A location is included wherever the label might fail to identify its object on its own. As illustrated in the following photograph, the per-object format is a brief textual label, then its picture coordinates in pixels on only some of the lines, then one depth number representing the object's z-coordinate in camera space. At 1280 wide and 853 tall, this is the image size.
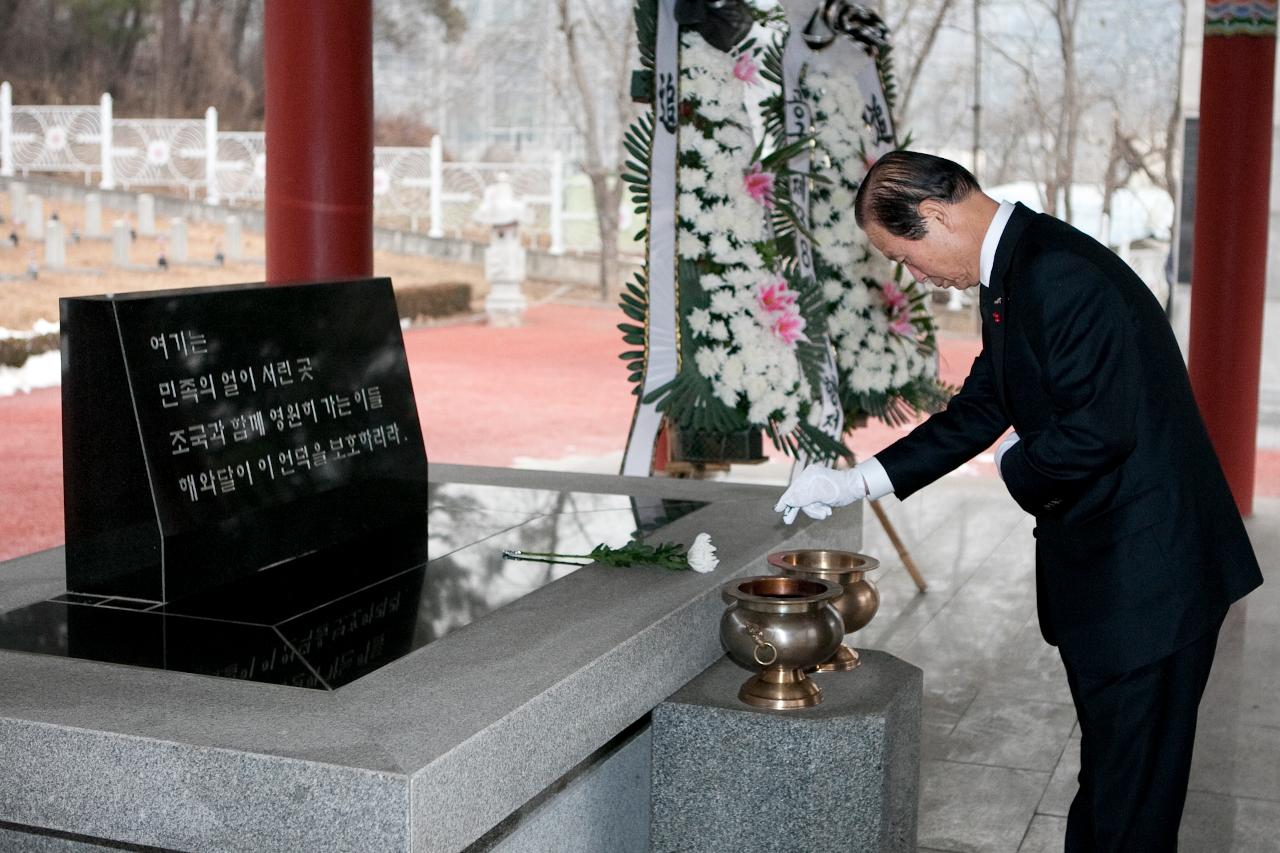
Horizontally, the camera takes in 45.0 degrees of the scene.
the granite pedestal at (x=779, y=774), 2.53
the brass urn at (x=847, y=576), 2.91
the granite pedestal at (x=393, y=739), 1.98
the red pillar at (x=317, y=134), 4.48
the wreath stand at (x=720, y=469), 4.67
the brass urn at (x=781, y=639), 2.54
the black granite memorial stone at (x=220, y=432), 2.69
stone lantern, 11.26
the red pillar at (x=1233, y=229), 6.52
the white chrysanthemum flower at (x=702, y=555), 2.97
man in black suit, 2.13
